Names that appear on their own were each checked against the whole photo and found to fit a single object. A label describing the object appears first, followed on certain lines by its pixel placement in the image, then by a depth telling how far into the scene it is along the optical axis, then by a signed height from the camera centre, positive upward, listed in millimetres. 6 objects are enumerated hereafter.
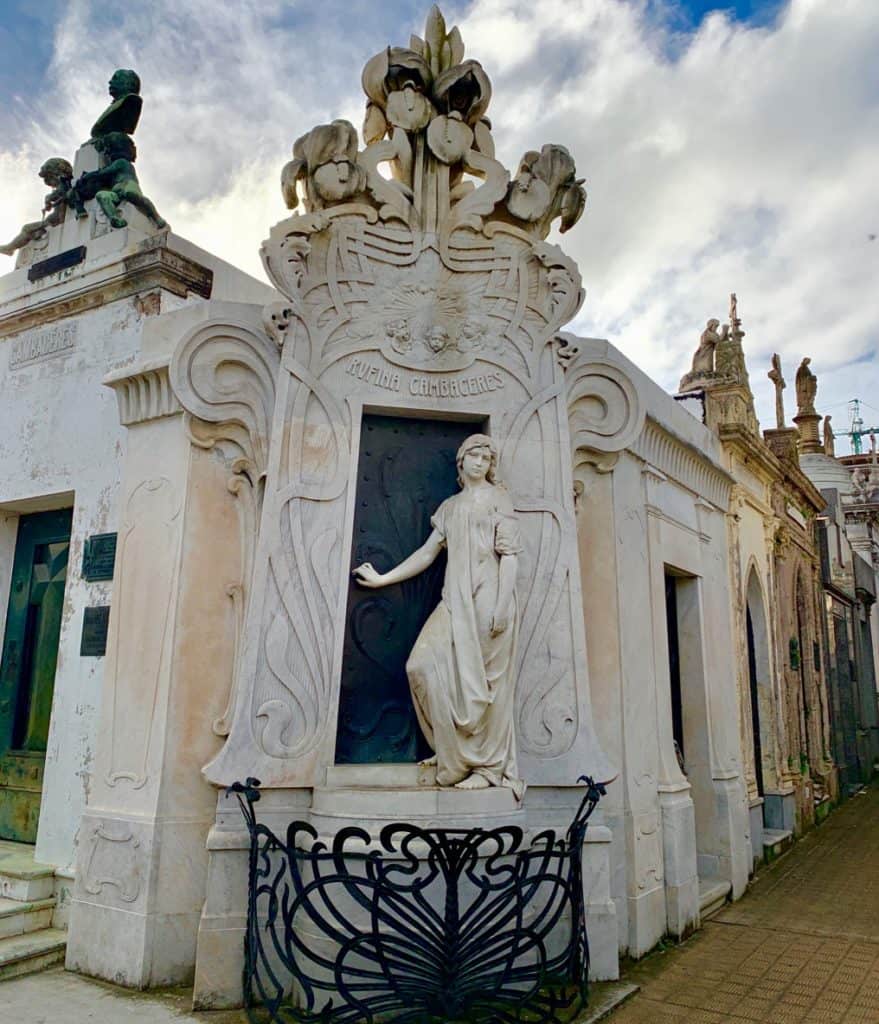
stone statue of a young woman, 4516 +309
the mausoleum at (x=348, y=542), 4586 +1013
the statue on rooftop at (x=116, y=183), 6496 +4102
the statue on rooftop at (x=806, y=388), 17719 +6857
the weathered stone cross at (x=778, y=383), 14141 +5622
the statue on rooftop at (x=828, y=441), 22008 +7109
